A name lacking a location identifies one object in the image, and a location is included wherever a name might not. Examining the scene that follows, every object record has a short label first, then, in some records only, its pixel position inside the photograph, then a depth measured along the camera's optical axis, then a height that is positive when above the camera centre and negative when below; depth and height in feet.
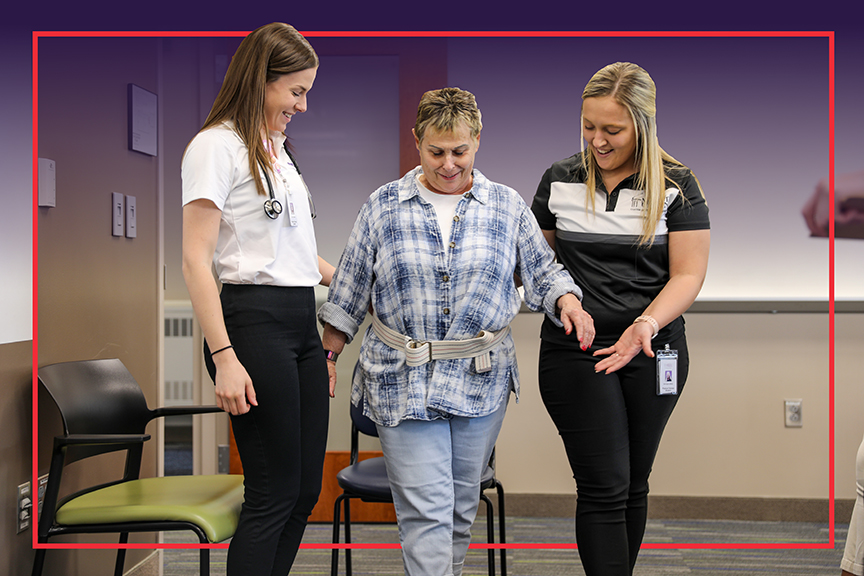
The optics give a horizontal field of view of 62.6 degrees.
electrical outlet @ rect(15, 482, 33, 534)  5.86 -1.90
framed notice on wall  7.11 +1.64
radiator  11.60 -1.25
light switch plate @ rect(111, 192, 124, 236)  6.92 +0.64
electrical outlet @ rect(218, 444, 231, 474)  10.34 -2.62
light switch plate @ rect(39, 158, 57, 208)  5.97 +0.81
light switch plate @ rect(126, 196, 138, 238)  7.16 +0.61
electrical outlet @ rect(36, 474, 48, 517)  6.01 -1.78
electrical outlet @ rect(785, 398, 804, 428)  9.82 -1.81
